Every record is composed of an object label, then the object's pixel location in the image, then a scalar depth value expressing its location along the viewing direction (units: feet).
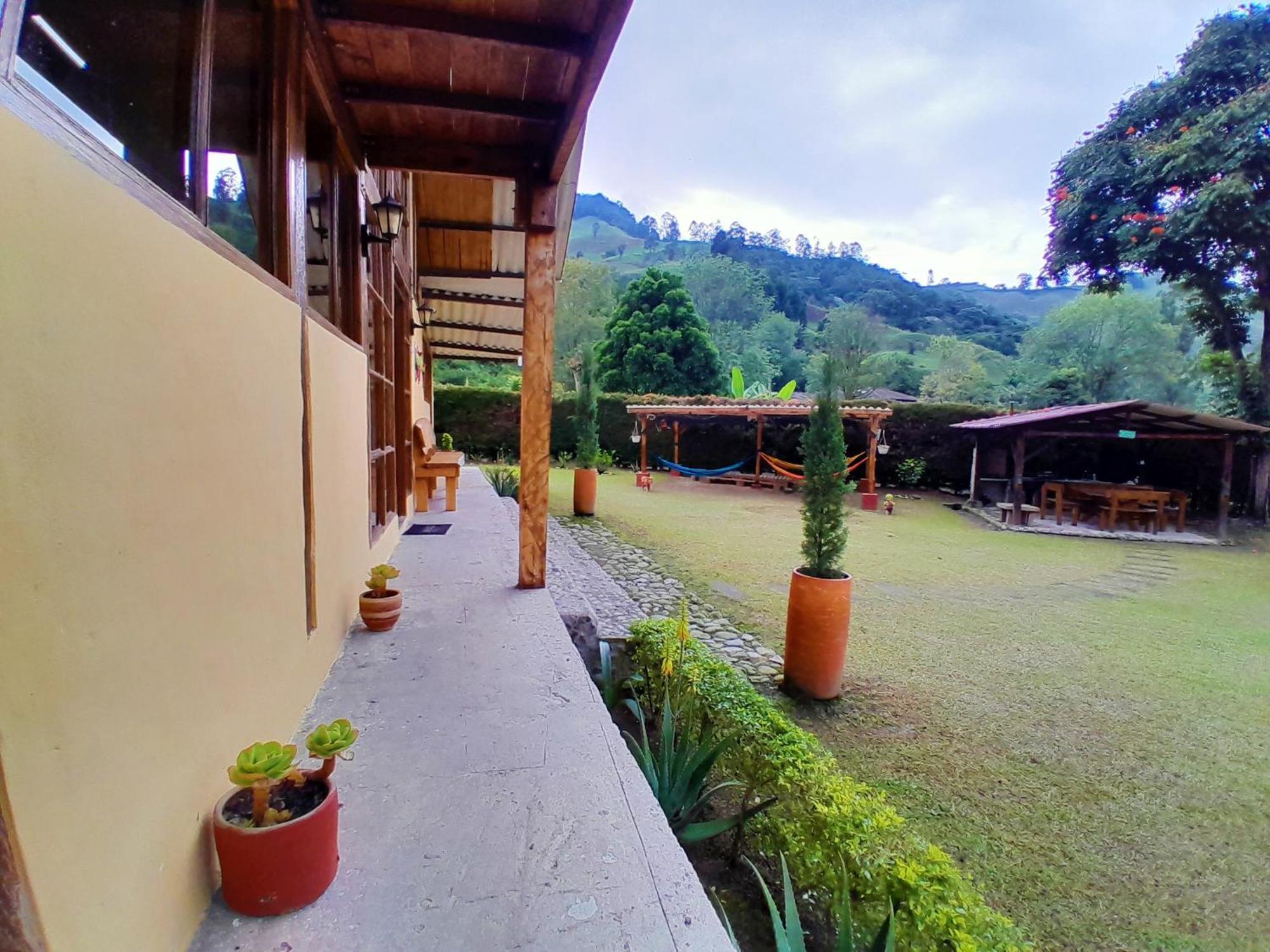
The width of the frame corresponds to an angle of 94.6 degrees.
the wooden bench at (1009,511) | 32.86
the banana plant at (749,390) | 56.29
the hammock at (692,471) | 42.32
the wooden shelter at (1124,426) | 31.30
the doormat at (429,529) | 16.11
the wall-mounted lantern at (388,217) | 11.37
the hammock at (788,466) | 40.05
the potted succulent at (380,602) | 8.52
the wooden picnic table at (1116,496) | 31.07
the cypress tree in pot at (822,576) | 10.80
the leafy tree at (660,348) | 73.87
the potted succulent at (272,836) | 3.62
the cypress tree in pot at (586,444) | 27.81
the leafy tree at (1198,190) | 36.04
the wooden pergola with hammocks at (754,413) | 36.73
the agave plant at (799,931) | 4.15
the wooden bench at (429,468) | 18.39
